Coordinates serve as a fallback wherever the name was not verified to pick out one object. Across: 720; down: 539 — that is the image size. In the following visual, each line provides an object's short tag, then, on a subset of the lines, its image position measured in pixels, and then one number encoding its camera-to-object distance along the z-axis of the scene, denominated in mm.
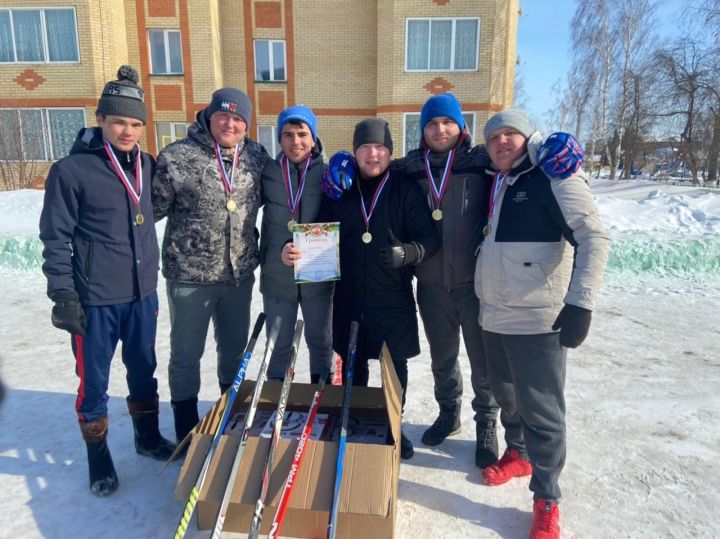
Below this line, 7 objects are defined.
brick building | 15844
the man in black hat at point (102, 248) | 2516
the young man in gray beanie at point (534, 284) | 2326
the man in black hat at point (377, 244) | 2844
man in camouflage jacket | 2875
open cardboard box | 2137
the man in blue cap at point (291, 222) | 2980
